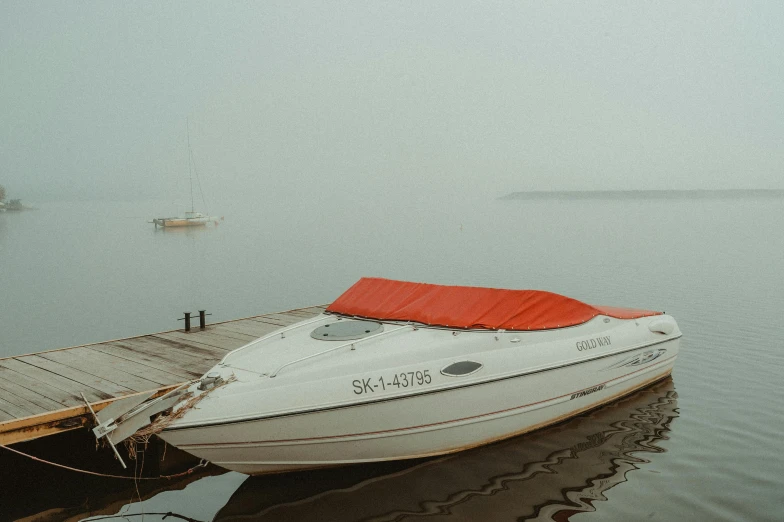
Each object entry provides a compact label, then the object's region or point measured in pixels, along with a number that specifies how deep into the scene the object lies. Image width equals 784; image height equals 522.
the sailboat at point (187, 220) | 83.69
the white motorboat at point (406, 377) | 6.22
